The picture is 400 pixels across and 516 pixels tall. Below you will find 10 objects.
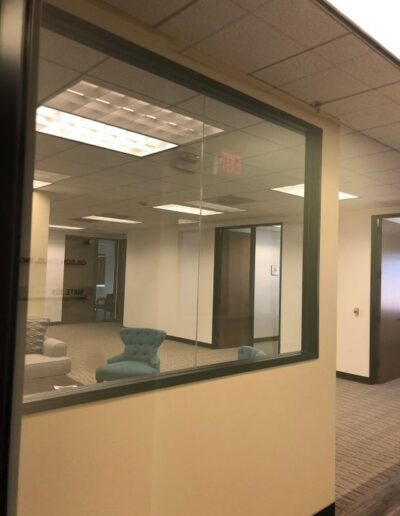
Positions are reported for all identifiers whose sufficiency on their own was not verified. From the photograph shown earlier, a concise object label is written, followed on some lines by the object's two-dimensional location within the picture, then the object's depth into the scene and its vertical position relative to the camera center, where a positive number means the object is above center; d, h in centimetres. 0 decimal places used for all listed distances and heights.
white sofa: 141 -41
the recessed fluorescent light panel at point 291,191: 493 +111
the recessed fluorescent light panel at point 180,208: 641 +105
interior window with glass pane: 206 +89
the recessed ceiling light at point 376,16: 166 +111
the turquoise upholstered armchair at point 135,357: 214 -59
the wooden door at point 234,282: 831 -11
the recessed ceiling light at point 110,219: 730 +97
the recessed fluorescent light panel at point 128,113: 261 +110
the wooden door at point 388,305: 611 -34
